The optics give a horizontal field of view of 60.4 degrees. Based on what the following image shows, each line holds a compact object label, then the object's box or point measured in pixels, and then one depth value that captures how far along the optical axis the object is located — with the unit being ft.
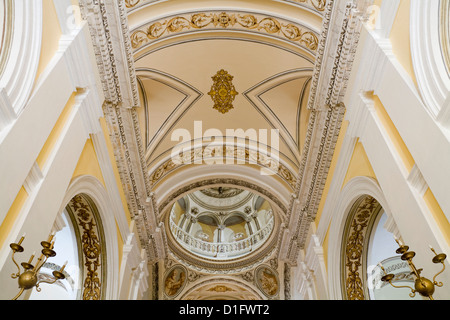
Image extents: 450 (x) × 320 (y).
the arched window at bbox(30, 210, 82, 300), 19.03
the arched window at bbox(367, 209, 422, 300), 20.43
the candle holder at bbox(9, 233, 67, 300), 7.97
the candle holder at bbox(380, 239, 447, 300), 8.16
